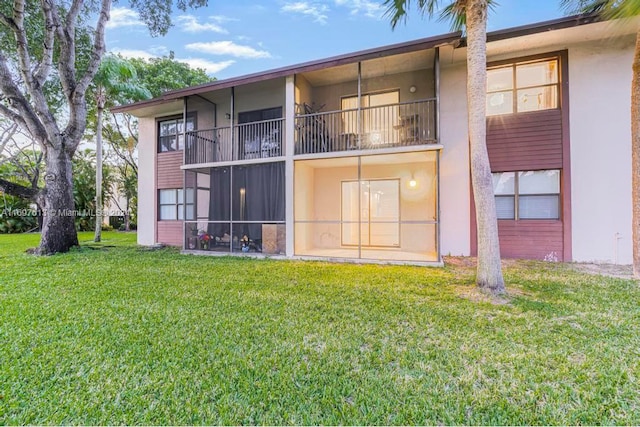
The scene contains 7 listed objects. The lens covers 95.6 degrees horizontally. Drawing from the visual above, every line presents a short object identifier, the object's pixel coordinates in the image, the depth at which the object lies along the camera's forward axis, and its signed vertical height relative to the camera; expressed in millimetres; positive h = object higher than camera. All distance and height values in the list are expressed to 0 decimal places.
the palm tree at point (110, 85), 12117 +5735
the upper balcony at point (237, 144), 9297 +2398
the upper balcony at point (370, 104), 8250 +3595
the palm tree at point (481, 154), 4777 +978
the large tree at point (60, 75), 8191 +4103
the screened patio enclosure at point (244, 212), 8500 +73
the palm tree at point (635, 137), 5100 +1362
